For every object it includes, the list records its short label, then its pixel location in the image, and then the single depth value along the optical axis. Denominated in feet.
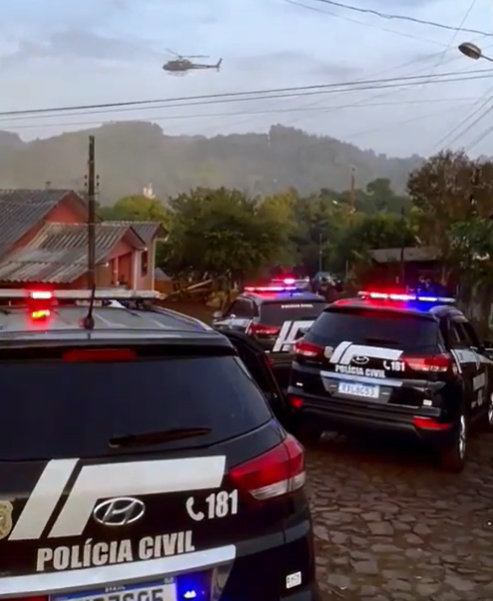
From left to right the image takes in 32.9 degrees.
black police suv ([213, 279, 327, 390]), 41.42
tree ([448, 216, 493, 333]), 64.54
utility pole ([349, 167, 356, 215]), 266.47
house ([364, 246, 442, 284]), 135.13
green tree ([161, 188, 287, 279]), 154.92
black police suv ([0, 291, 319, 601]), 8.83
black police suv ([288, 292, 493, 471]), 24.54
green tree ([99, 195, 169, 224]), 264.95
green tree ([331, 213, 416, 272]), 175.52
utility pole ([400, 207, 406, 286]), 130.26
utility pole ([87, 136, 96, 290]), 101.44
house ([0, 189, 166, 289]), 117.08
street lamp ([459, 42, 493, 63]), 48.26
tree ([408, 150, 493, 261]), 120.88
